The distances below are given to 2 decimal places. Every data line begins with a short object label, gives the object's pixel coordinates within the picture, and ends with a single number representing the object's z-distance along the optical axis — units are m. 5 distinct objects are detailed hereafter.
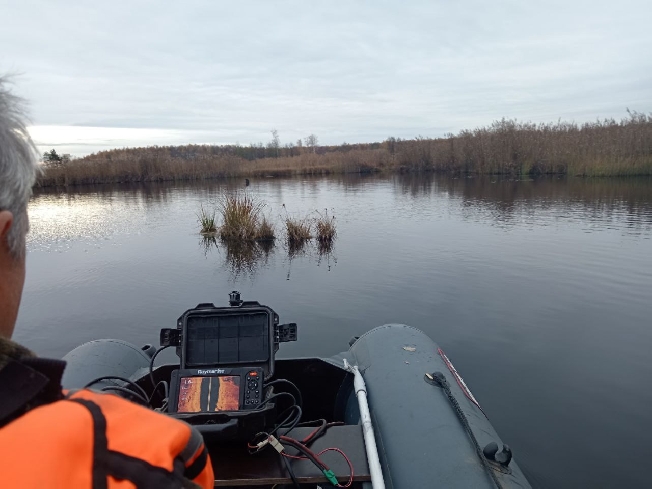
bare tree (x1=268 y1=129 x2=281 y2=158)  75.38
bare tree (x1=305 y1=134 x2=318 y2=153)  83.03
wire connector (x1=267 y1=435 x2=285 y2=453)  2.31
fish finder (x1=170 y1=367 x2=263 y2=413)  2.45
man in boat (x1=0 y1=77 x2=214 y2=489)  0.64
